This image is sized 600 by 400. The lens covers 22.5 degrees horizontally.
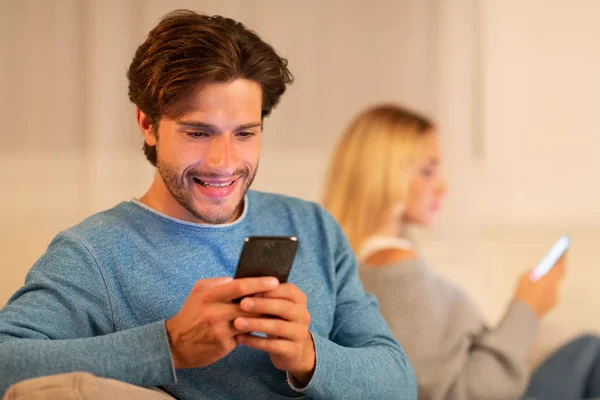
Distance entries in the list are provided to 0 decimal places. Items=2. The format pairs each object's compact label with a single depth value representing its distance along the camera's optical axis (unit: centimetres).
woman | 244
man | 175
